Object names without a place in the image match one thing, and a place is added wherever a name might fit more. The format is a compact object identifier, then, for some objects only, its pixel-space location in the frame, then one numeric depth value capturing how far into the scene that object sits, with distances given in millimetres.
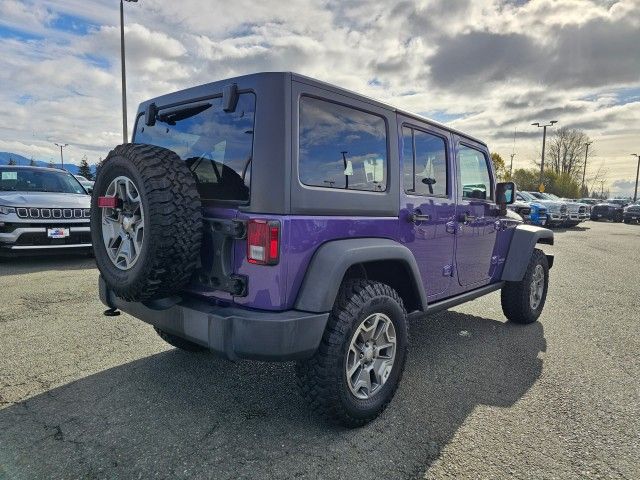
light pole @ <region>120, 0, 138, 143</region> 14594
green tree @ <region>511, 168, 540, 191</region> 54125
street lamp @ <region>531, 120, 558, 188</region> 36906
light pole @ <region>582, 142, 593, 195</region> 59281
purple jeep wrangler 2189
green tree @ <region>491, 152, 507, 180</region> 45950
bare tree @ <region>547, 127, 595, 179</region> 59688
